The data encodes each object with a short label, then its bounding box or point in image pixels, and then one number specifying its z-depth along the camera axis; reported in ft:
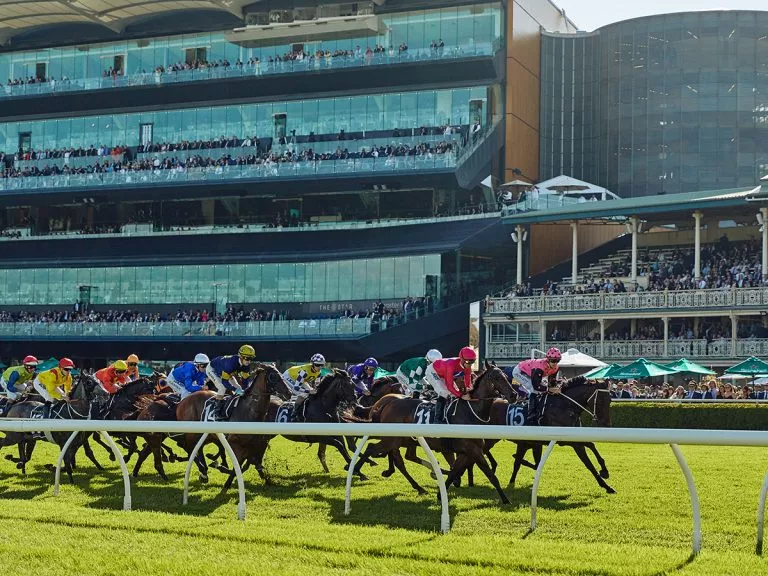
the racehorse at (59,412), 48.91
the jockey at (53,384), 49.32
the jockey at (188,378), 50.37
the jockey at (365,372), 55.83
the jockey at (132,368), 56.80
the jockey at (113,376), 55.42
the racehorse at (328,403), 44.86
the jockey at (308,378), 50.34
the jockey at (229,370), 46.11
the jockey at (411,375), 55.33
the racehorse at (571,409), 41.68
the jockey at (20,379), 55.06
